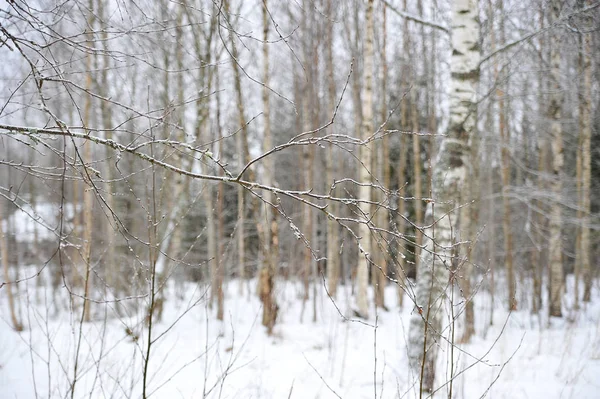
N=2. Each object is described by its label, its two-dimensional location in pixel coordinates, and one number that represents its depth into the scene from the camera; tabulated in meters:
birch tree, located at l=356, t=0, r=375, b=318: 6.86
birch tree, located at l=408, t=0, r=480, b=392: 4.06
